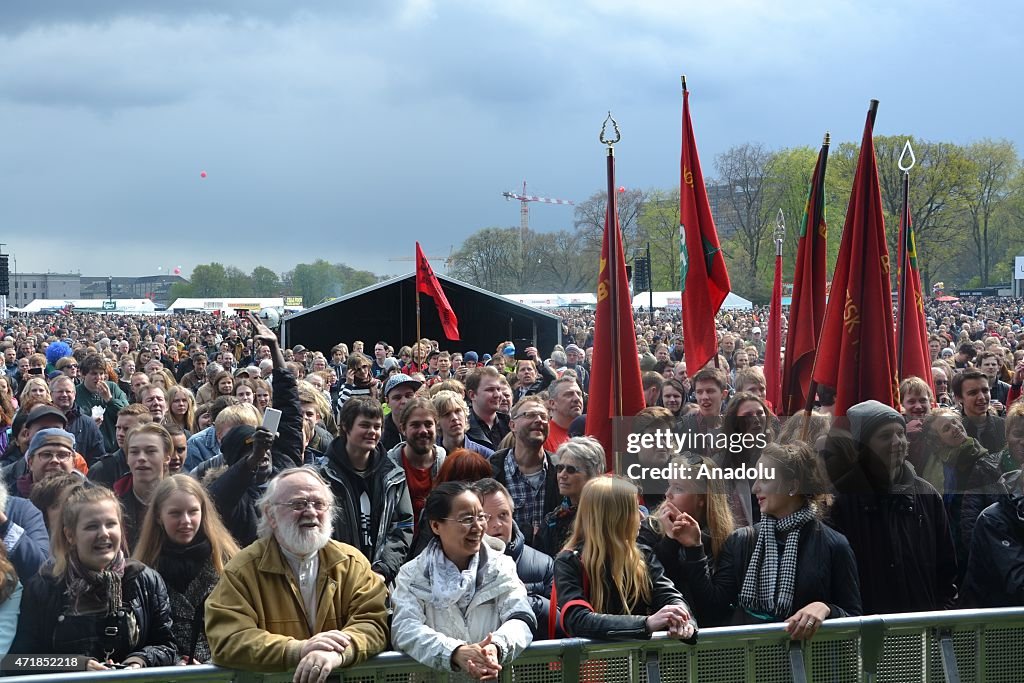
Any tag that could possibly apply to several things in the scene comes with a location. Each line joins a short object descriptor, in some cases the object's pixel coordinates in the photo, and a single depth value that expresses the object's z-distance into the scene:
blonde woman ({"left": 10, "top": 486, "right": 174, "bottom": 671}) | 4.04
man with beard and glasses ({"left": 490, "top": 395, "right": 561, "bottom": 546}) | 5.98
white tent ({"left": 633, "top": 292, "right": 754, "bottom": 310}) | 61.56
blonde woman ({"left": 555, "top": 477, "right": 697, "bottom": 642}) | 4.09
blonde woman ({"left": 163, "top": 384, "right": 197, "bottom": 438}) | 8.83
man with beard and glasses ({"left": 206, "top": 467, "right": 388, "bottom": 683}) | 3.63
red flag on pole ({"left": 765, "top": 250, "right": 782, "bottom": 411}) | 10.39
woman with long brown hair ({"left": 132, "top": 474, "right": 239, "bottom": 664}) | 4.46
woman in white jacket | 3.76
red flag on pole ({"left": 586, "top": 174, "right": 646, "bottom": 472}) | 7.48
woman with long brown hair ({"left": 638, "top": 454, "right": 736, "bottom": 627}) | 4.36
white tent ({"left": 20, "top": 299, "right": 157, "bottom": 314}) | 103.70
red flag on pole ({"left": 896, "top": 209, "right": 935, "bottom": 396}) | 9.61
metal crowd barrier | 3.92
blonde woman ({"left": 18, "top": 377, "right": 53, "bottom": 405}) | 8.59
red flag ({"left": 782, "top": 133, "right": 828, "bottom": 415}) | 8.87
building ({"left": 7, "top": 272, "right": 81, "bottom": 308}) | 190.12
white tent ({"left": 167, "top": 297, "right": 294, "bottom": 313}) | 99.19
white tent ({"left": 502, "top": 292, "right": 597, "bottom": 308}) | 65.94
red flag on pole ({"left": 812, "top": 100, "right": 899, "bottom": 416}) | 7.44
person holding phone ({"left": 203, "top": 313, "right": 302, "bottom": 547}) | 5.39
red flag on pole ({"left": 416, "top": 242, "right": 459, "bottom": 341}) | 15.91
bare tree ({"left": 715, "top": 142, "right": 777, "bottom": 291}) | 72.31
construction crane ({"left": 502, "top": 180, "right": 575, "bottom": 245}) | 171.75
